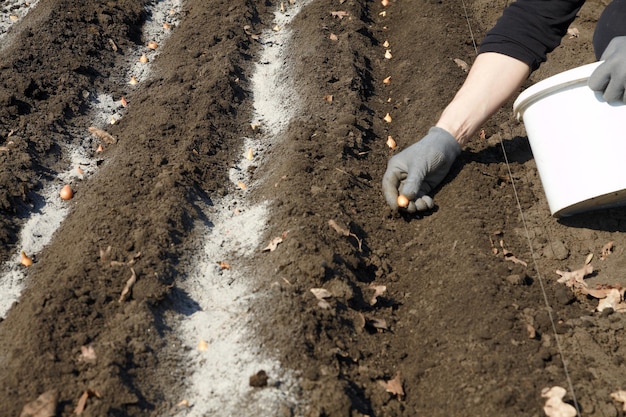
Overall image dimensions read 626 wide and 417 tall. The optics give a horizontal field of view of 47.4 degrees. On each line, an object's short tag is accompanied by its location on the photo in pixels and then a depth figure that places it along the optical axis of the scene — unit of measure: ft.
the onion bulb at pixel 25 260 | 13.60
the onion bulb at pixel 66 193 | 15.44
